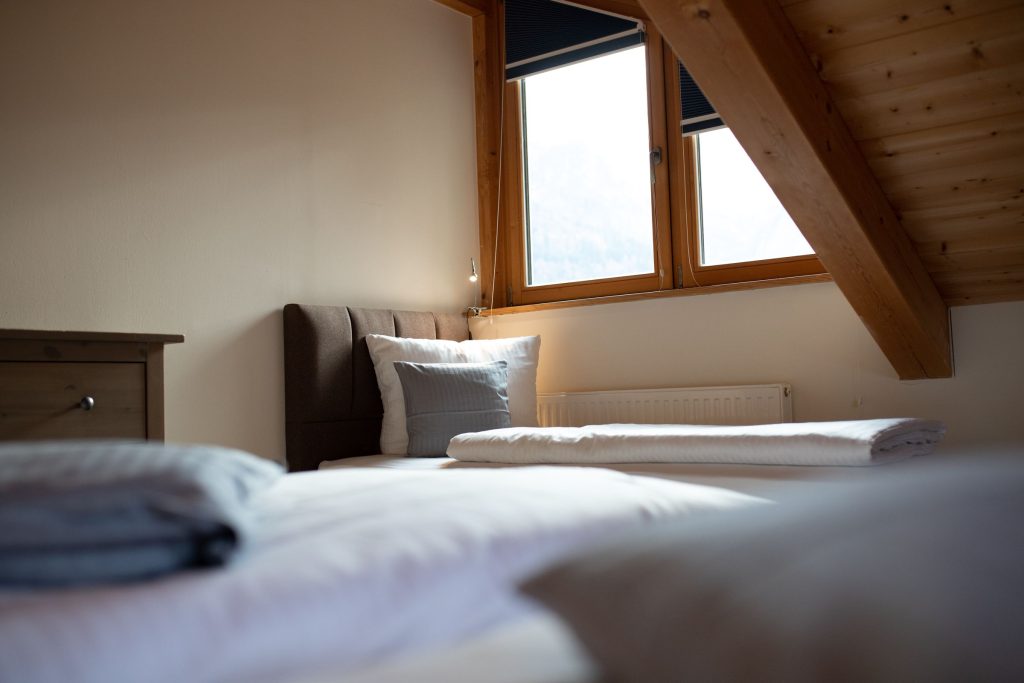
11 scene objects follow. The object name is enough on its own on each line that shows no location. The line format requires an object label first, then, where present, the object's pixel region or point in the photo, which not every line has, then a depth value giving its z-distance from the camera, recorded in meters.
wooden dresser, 1.99
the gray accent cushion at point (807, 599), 0.39
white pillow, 3.09
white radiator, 3.04
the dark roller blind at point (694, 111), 3.38
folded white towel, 1.78
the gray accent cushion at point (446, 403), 2.89
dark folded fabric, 0.60
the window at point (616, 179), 3.38
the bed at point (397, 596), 0.50
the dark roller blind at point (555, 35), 3.66
